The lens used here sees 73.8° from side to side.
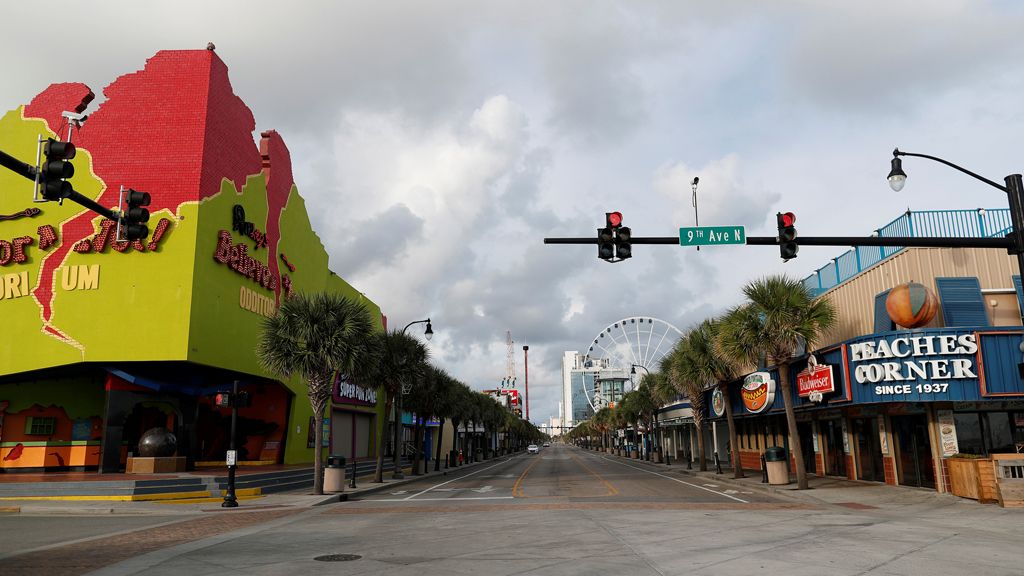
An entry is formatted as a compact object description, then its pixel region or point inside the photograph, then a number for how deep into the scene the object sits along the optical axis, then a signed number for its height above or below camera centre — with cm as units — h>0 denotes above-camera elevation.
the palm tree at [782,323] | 2666 +393
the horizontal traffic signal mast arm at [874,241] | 1530 +410
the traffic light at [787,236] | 1544 +420
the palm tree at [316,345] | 2750 +345
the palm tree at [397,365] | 3725 +352
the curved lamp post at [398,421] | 3800 +50
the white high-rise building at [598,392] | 15250 +922
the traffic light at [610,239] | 1584 +429
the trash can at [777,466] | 2995 -181
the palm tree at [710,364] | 3743 +335
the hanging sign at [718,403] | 4256 +139
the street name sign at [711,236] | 1595 +437
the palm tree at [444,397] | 4694 +223
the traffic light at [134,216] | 1120 +355
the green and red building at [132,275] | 2931 +705
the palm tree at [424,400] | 4494 +196
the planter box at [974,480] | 2098 -184
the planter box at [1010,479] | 2012 -171
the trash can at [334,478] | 2814 -189
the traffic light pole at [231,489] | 2302 -186
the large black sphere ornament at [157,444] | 2853 -42
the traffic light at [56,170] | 976 +374
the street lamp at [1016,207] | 1466 +456
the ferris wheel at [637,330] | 11588 +1676
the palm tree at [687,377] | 3875 +273
